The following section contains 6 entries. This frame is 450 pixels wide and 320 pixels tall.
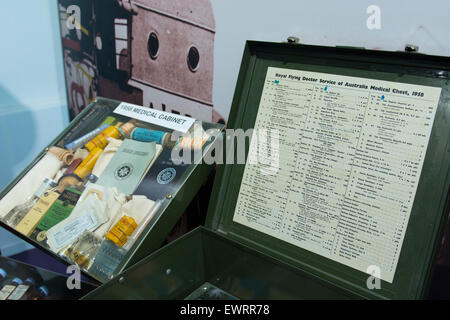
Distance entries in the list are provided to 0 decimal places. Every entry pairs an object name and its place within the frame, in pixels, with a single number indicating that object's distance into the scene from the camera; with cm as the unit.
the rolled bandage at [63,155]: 110
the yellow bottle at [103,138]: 110
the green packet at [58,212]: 95
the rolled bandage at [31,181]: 103
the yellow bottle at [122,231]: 85
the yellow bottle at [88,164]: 104
